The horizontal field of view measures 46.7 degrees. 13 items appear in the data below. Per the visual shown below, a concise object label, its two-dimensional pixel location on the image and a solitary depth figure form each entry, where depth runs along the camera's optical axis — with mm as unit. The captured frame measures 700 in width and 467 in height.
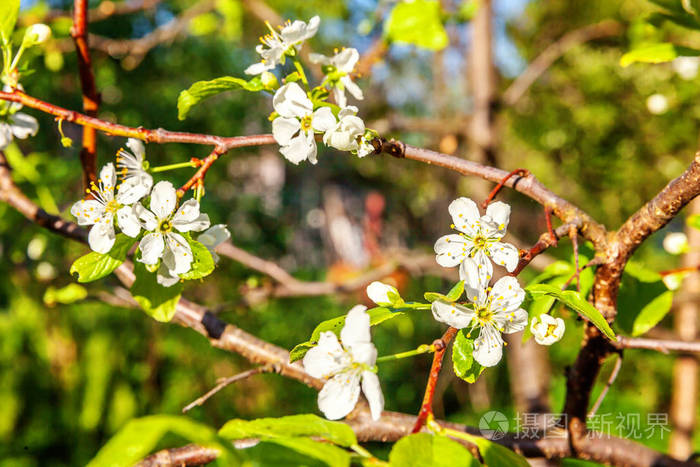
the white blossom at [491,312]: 204
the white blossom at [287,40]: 237
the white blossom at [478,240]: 215
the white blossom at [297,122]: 218
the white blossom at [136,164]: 228
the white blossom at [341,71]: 240
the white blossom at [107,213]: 218
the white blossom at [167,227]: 219
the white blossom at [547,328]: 215
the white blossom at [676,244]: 338
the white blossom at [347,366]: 193
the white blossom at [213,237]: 233
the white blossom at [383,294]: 213
